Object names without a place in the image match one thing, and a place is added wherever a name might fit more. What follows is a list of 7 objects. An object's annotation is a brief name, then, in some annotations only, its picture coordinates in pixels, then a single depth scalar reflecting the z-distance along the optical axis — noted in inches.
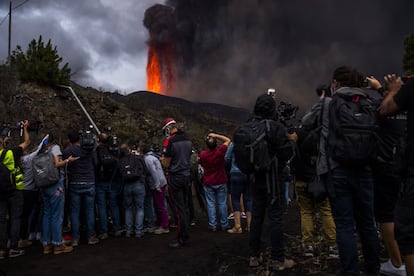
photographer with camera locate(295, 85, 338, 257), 213.5
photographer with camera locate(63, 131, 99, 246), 272.2
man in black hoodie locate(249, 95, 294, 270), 188.9
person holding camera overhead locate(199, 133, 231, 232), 307.4
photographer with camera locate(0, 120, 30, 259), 229.8
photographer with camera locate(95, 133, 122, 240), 293.8
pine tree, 673.6
